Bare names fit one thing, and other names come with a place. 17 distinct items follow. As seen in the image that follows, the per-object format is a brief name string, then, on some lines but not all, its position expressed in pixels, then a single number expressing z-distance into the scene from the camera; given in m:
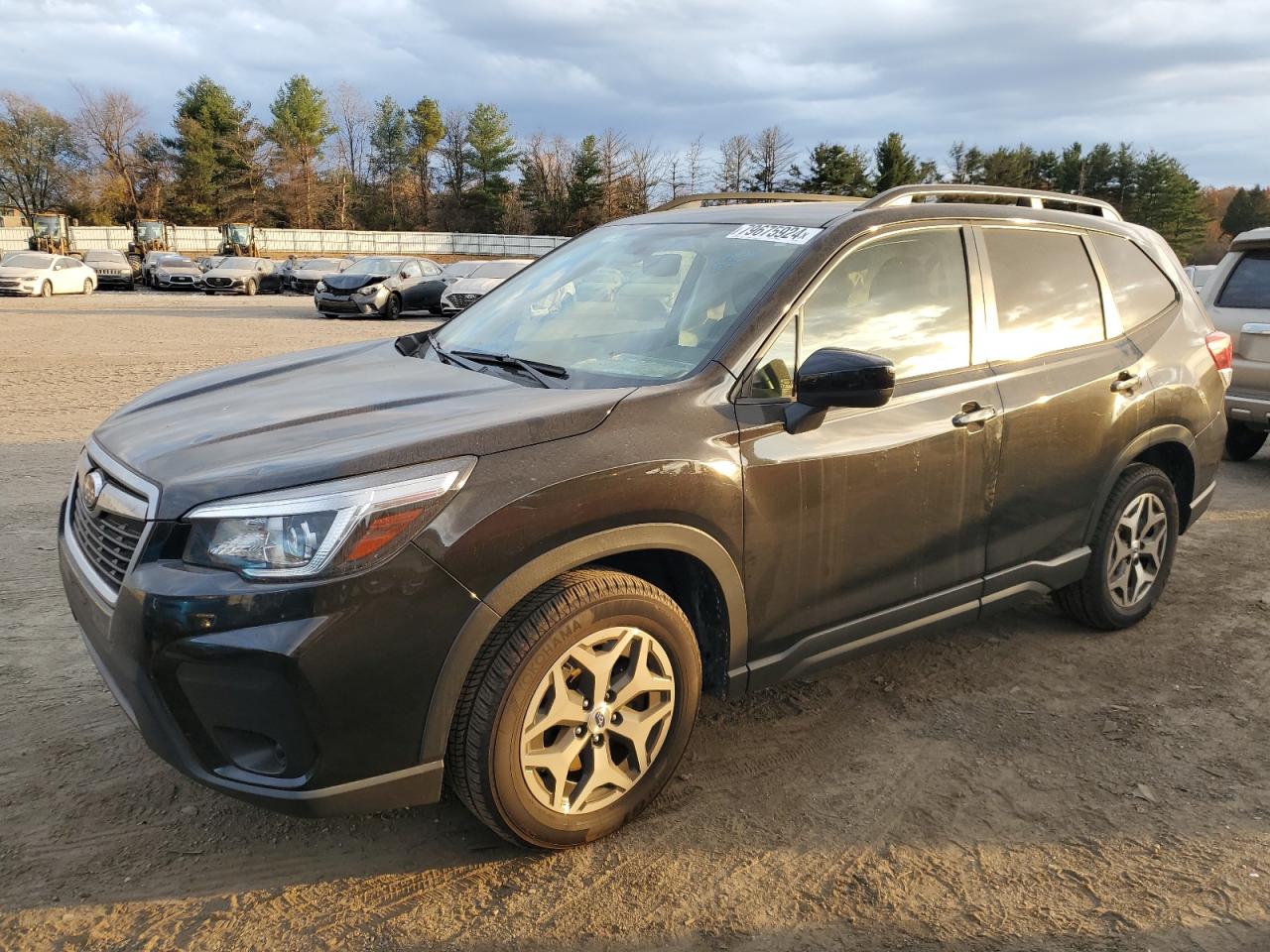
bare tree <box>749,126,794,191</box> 77.06
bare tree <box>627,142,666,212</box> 76.94
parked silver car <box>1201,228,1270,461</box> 7.41
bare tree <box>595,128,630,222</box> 75.44
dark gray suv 2.34
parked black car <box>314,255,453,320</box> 22.05
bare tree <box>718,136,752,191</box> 79.56
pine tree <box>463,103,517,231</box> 80.00
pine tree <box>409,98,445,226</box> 87.50
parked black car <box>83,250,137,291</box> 34.09
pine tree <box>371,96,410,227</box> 88.56
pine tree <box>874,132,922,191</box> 65.00
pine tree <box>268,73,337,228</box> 77.88
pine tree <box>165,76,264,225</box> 69.94
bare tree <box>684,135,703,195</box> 84.62
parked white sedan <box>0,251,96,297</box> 27.72
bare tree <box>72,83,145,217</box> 70.00
